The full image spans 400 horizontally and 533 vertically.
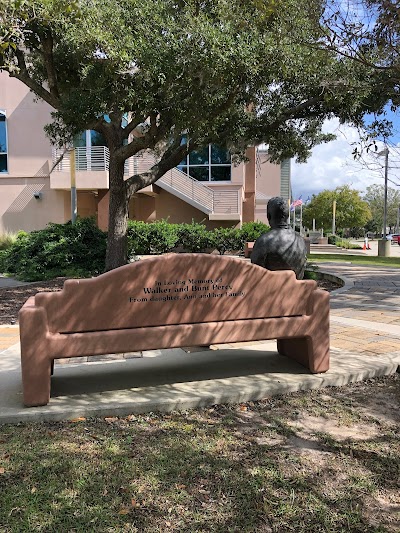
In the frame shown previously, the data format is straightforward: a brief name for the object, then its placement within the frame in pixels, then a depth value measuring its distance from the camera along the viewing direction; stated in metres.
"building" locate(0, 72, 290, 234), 19.78
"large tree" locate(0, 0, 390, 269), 8.37
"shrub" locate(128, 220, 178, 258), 18.06
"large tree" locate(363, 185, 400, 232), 75.71
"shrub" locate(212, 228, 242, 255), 19.61
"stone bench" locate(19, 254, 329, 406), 3.46
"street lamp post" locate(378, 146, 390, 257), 26.89
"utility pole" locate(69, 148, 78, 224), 14.45
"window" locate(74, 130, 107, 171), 19.95
